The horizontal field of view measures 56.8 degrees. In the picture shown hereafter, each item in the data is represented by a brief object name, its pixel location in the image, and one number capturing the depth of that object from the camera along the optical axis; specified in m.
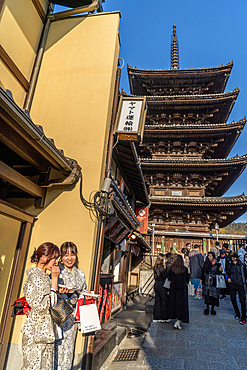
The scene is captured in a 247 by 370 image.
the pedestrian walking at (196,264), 10.20
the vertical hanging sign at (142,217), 12.32
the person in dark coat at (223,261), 10.10
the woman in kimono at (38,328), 2.38
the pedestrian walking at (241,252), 11.35
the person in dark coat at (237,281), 6.72
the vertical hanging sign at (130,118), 5.45
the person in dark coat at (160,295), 6.78
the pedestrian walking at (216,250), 11.83
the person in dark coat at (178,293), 6.19
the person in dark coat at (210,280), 7.19
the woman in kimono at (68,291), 2.73
